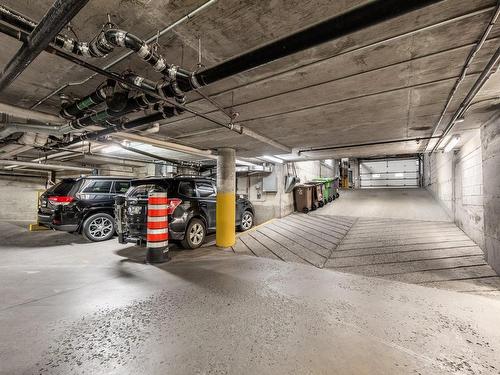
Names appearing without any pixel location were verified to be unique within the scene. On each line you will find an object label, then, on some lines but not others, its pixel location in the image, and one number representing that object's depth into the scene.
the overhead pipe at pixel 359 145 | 5.56
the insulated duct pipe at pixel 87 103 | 2.79
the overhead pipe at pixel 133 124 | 3.17
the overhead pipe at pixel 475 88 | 2.11
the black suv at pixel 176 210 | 4.73
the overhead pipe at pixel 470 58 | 1.66
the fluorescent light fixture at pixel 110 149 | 6.69
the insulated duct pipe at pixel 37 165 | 7.82
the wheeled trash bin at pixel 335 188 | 12.02
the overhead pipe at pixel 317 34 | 1.37
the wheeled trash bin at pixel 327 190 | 10.57
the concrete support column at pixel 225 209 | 5.72
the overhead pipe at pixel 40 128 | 3.85
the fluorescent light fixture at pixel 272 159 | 7.87
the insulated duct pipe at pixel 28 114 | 3.31
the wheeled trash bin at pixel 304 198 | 9.16
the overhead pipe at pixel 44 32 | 1.33
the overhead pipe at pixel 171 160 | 5.78
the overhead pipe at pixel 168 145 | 4.59
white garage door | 17.39
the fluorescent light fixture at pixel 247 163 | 8.64
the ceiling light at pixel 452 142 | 4.88
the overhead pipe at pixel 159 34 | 1.71
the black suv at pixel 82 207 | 5.66
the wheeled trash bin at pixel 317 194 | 9.62
